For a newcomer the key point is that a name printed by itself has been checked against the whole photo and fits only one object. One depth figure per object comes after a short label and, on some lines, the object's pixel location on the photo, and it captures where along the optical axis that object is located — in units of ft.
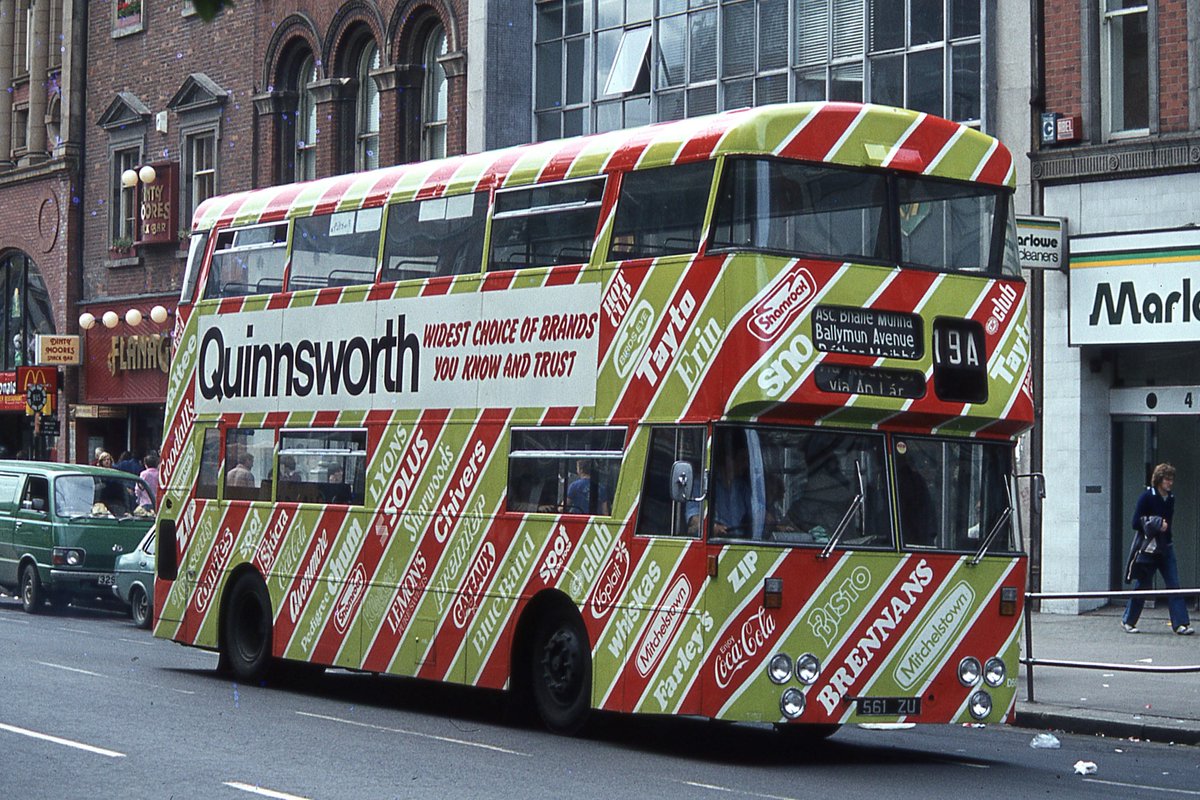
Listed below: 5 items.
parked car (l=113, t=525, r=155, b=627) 84.58
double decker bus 42.04
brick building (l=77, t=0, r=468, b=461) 119.85
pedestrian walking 71.05
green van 89.61
